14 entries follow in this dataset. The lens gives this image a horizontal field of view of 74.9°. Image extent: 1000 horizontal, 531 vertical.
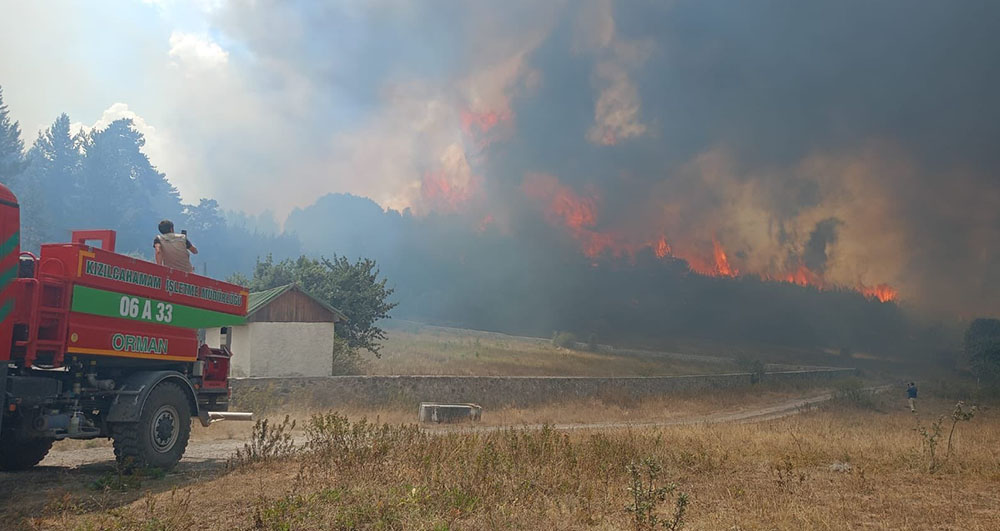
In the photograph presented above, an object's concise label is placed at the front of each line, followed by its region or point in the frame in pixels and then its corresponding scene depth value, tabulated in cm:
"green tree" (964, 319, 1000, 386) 5416
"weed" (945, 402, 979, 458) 1250
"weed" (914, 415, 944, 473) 1153
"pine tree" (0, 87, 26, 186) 7925
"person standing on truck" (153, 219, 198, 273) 1136
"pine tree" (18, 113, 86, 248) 8866
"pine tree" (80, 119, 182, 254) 9738
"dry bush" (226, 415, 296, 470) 1105
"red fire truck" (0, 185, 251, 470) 855
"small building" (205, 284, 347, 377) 2805
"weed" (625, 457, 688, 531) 684
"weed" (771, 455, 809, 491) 967
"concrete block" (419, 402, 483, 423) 2250
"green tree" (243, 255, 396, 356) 3794
